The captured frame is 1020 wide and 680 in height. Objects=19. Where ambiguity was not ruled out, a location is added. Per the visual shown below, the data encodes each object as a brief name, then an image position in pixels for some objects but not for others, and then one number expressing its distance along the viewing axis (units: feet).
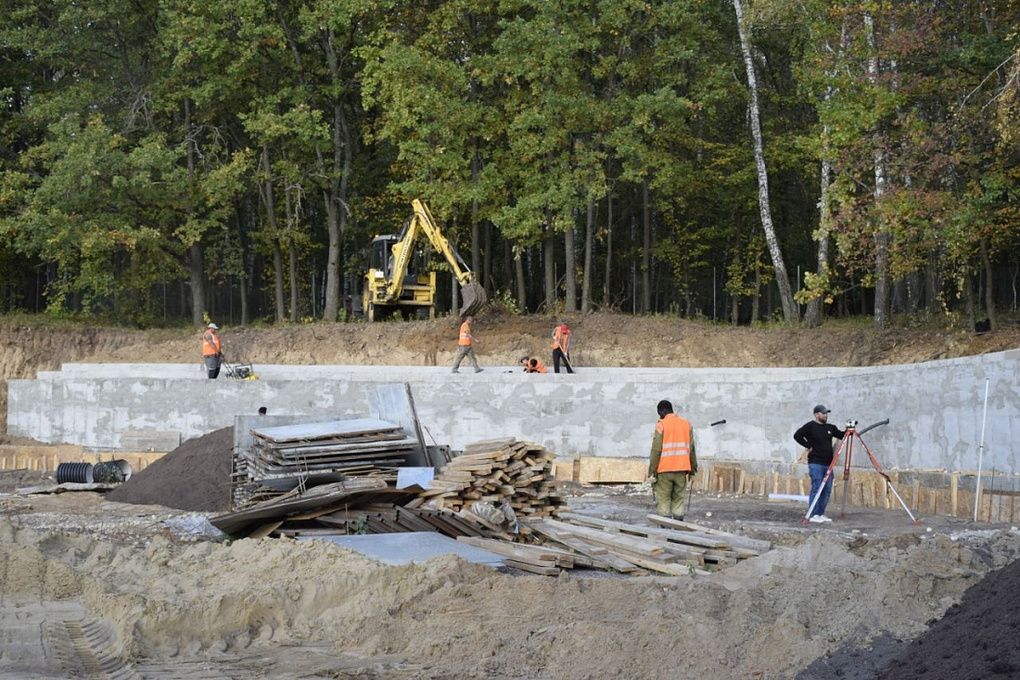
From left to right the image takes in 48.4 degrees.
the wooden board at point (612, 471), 63.46
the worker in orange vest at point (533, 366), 82.84
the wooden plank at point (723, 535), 38.19
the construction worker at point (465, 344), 83.87
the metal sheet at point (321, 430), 47.09
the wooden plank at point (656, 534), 37.55
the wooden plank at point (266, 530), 40.75
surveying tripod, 45.44
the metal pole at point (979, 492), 44.29
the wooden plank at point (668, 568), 35.17
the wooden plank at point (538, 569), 34.86
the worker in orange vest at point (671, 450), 41.37
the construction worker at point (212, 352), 83.59
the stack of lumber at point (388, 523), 39.60
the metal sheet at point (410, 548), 35.04
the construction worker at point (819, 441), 45.60
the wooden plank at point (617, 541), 36.50
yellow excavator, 100.27
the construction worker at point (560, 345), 84.69
